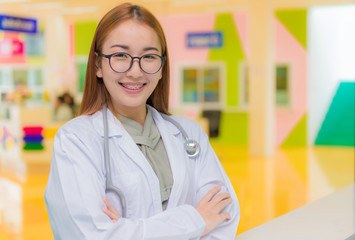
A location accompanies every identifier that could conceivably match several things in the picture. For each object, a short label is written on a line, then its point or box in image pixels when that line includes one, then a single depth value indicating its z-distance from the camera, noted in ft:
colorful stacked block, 32.32
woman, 5.10
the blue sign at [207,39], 46.85
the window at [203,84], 48.34
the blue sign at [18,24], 35.66
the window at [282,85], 46.29
